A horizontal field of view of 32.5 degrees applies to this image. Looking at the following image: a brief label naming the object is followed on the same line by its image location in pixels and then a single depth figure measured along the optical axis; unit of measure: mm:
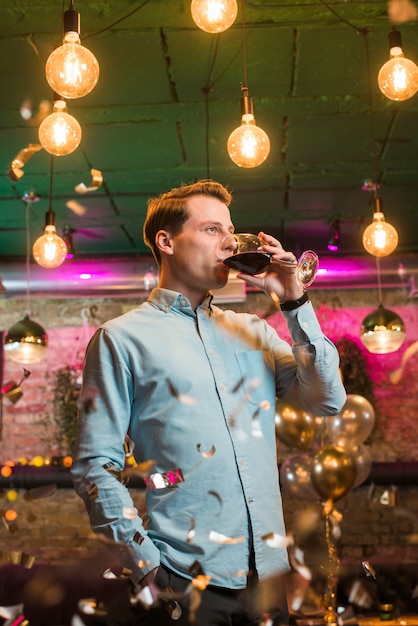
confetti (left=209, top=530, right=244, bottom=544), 1495
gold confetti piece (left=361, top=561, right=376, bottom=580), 1782
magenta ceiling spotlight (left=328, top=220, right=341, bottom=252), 5268
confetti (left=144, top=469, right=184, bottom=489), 1531
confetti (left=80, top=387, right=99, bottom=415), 1607
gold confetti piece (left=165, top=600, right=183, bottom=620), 1419
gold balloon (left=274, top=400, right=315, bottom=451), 4562
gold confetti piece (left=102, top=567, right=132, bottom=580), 1500
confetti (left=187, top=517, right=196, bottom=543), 1495
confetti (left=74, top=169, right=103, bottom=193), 3037
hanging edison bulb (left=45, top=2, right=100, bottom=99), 2068
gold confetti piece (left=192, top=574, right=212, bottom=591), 1453
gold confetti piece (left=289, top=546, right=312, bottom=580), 2006
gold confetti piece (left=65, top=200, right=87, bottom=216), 4965
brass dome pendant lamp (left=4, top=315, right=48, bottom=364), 4781
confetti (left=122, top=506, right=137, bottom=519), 1512
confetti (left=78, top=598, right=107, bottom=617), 4157
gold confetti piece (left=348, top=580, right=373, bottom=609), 4824
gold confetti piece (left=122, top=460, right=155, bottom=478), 1548
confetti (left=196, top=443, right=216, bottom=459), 1556
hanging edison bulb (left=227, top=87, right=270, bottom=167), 2625
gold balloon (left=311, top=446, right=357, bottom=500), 4469
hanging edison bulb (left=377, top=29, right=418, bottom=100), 2416
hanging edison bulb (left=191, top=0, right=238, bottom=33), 2184
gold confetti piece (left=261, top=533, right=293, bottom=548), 1539
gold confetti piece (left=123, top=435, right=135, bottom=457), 1710
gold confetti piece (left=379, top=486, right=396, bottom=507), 5839
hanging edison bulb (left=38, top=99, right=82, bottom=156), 2539
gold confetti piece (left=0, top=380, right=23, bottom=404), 2216
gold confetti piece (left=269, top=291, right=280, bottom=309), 1678
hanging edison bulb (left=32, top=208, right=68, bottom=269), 3850
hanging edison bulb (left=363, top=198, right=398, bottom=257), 3586
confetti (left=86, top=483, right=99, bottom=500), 1539
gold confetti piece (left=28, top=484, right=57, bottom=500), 2087
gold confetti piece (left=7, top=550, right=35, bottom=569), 1933
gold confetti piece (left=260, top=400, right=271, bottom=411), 1668
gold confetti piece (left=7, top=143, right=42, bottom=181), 2590
